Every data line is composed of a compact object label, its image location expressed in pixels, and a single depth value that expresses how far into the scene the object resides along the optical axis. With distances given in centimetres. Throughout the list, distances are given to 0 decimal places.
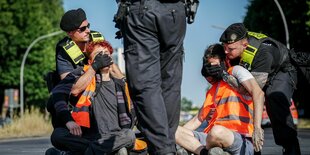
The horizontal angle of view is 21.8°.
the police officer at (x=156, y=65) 469
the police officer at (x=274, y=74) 773
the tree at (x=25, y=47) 5506
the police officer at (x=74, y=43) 799
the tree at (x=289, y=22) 4047
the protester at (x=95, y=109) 770
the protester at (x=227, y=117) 694
